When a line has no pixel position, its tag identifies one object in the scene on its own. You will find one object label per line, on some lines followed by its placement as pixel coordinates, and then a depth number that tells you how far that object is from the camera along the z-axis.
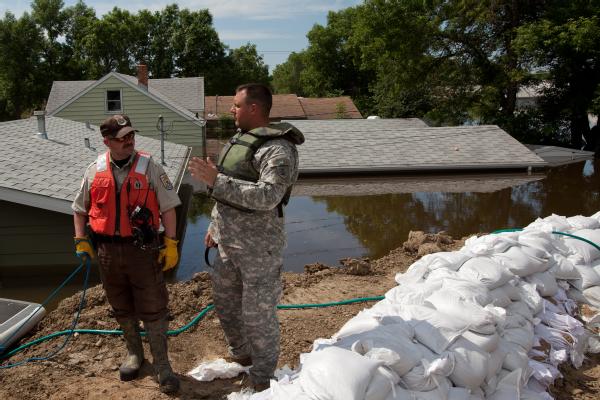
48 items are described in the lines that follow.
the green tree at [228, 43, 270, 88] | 39.50
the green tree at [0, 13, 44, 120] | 30.16
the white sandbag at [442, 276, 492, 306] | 3.04
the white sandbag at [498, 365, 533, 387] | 2.79
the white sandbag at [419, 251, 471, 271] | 3.57
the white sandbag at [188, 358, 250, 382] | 3.08
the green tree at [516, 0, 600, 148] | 16.33
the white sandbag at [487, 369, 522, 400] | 2.68
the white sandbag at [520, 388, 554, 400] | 2.77
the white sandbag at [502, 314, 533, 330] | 3.10
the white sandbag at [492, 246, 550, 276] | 3.65
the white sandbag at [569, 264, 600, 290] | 4.12
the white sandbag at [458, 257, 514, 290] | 3.27
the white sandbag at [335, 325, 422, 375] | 2.32
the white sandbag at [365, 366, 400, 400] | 2.14
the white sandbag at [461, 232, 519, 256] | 3.87
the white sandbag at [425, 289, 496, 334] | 2.70
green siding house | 17.48
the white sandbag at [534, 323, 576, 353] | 3.37
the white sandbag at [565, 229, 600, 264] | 4.31
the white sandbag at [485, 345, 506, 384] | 2.65
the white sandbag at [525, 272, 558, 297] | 3.72
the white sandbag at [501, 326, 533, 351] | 2.99
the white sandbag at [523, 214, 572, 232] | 4.75
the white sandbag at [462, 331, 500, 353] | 2.65
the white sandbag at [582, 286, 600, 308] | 4.02
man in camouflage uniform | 2.58
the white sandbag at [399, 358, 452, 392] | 2.34
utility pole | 9.25
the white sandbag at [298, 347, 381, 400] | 2.05
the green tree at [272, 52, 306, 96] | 63.05
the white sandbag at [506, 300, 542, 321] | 3.29
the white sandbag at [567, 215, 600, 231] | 4.77
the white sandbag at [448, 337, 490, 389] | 2.51
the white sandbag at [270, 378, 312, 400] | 2.09
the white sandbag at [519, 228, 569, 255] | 4.03
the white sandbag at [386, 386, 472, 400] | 2.26
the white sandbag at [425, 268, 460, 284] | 3.33
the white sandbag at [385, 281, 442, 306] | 3.08
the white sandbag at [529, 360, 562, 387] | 2.96
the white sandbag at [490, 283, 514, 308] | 3.18
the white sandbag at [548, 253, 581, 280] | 4.03
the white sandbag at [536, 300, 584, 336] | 3.48
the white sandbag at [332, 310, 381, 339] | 2.64
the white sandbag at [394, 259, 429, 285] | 3.55
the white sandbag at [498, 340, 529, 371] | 2.84
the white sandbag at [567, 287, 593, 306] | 4.07
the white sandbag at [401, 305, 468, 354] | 2.57
